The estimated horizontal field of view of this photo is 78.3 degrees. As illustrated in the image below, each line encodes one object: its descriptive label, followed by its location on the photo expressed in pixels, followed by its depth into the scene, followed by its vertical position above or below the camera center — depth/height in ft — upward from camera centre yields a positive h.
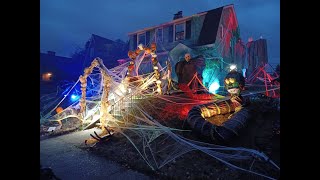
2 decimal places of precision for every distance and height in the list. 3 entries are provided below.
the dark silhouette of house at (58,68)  94.32 +11.69
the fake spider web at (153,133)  17.11 -5.26
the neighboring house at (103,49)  104.96 +22.57
